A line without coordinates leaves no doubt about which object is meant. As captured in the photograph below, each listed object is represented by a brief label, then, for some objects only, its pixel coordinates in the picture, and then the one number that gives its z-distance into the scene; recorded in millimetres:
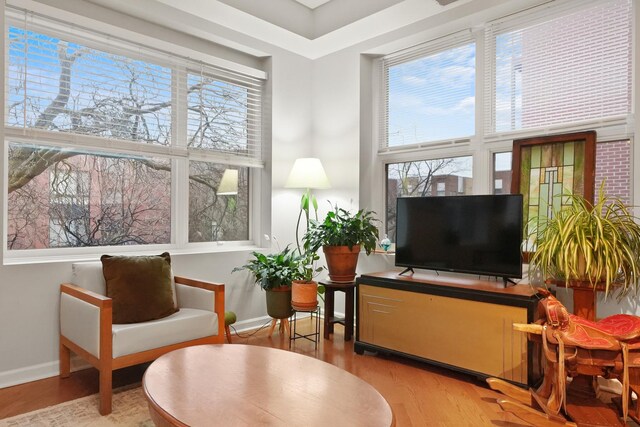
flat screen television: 2902
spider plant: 2387
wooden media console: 2619
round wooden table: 1536
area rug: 2223
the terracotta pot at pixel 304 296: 3420
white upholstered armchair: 2379
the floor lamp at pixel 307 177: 3957
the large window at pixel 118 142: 2912
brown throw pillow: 2693
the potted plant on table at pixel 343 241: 3580
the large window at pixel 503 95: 2869
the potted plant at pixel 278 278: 3648
